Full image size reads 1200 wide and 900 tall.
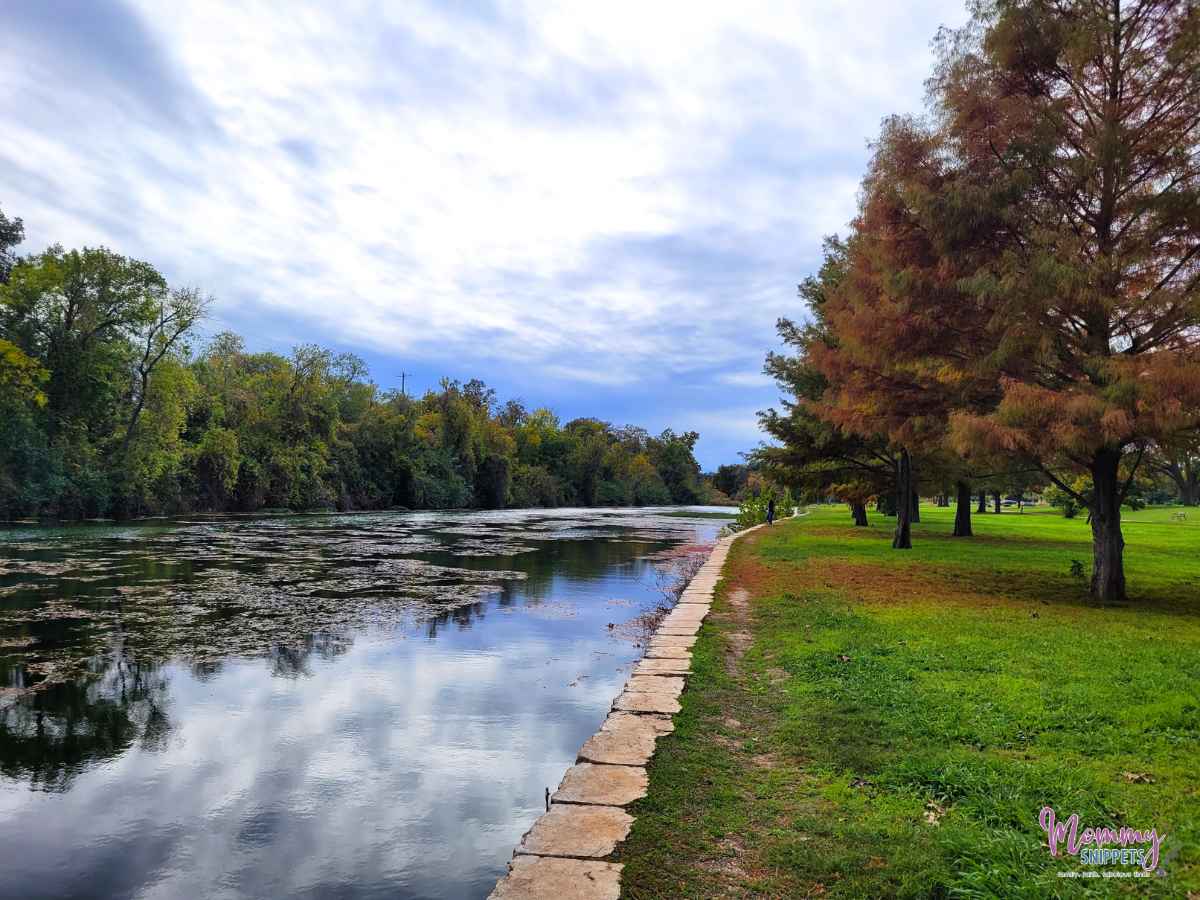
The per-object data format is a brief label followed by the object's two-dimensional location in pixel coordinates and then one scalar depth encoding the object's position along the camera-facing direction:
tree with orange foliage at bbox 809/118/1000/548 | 9.96
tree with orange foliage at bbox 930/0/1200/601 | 8.88
